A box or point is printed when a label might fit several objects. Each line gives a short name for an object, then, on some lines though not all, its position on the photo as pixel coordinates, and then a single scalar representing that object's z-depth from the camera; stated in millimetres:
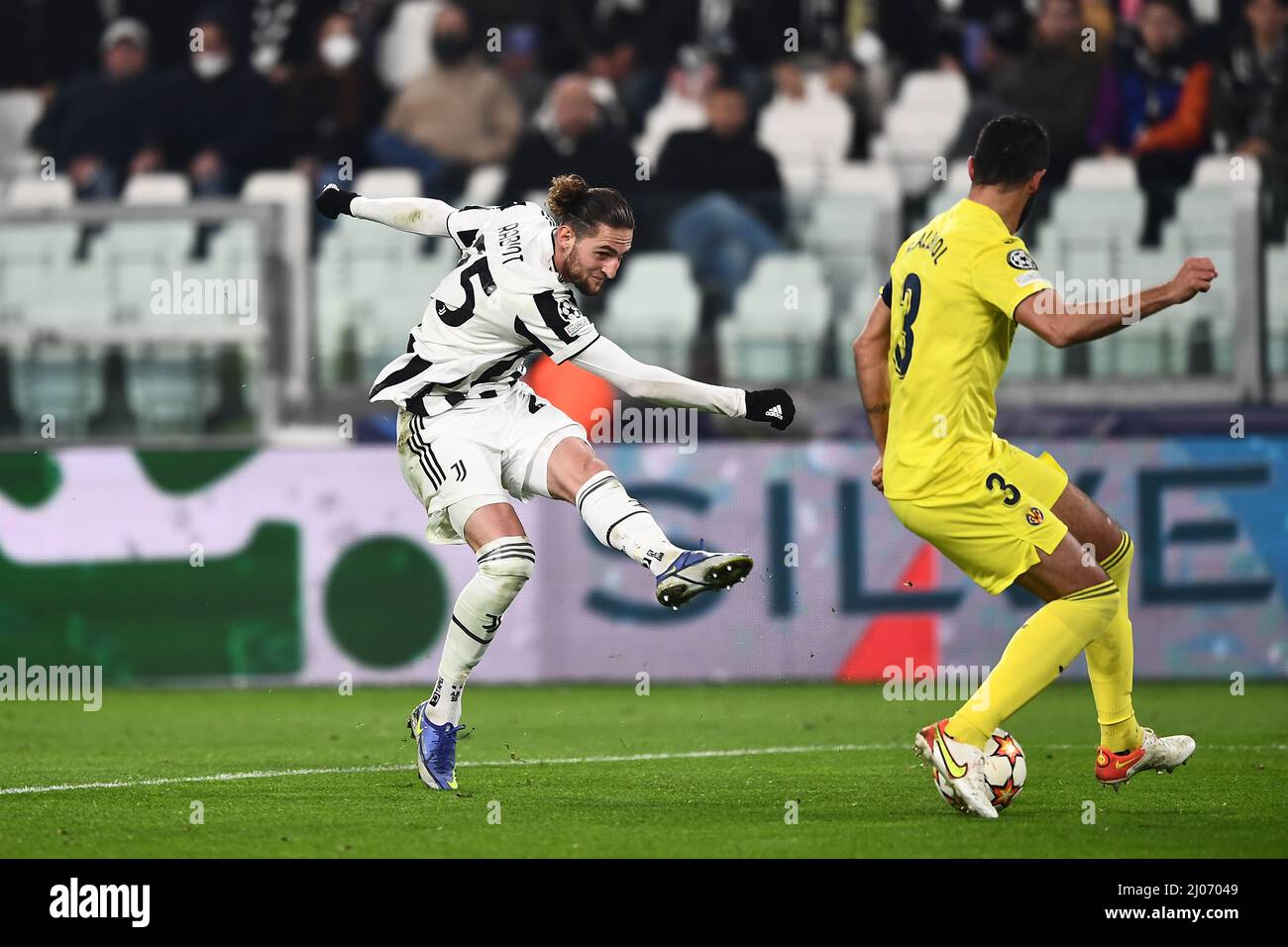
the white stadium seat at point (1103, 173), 13062
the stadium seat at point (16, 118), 15961
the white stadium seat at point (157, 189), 14016
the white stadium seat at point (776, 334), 12047
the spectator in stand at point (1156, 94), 13609
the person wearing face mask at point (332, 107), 14812
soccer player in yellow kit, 6359
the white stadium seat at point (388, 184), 13891
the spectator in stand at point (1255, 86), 13453
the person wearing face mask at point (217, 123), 14758
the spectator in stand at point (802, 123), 14297
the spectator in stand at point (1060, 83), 13773
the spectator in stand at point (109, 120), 14867
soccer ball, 6406
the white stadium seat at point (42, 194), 14578
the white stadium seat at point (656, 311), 12008
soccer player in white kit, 7035
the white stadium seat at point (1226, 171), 12445
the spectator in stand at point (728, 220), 12336
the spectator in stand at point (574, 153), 13094
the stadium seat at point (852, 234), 12133
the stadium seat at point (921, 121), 14180
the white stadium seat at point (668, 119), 14594
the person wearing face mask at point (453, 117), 14617
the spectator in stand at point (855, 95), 14164
